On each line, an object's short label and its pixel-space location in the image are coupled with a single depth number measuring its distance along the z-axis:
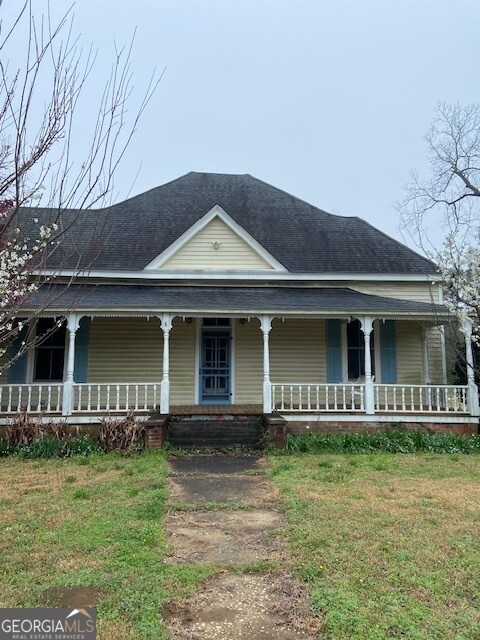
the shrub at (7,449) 9.84
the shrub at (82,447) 9.92
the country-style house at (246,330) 11.49
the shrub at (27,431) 10.06
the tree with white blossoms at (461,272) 8.49
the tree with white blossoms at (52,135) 2.75
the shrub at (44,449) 9.74
